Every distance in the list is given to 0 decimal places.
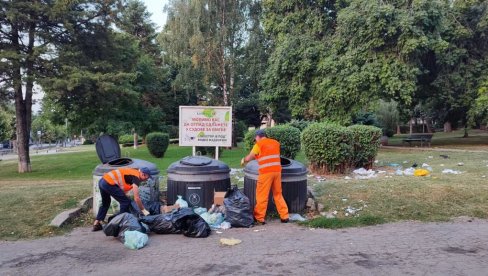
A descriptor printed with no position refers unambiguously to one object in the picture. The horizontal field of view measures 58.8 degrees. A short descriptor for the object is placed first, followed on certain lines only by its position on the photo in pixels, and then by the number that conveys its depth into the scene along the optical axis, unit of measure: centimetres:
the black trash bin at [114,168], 728
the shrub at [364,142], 1209
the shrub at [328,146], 1156
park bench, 2520
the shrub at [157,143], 2369
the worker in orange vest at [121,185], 650
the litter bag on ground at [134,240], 581
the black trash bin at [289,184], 753
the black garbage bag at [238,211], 694
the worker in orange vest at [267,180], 712
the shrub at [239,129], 3558
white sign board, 963
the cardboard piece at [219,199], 738
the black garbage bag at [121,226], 617
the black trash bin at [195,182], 752
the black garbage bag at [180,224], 636
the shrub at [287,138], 1382
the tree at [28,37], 1753
